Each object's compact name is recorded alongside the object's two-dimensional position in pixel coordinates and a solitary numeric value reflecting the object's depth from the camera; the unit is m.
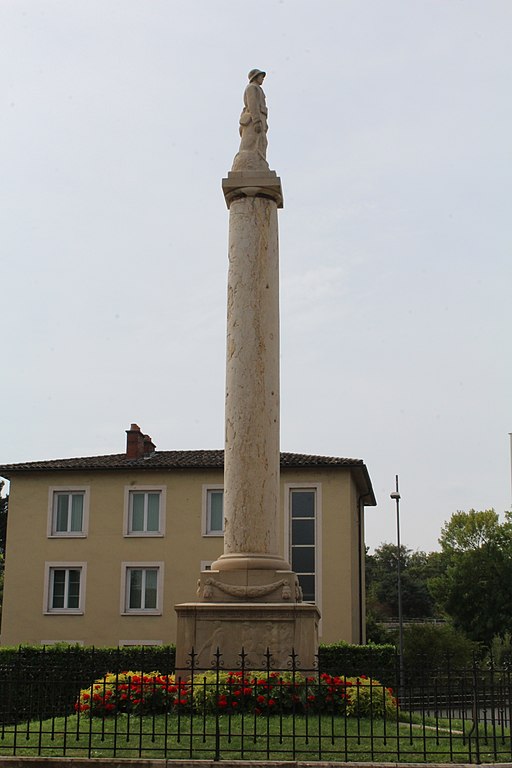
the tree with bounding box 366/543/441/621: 86.88
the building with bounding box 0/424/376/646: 33.41
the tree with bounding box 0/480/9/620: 61.34
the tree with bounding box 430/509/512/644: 59.59
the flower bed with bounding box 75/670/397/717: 12.97
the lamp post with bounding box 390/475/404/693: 43.59
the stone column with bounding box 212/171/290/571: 16.05
